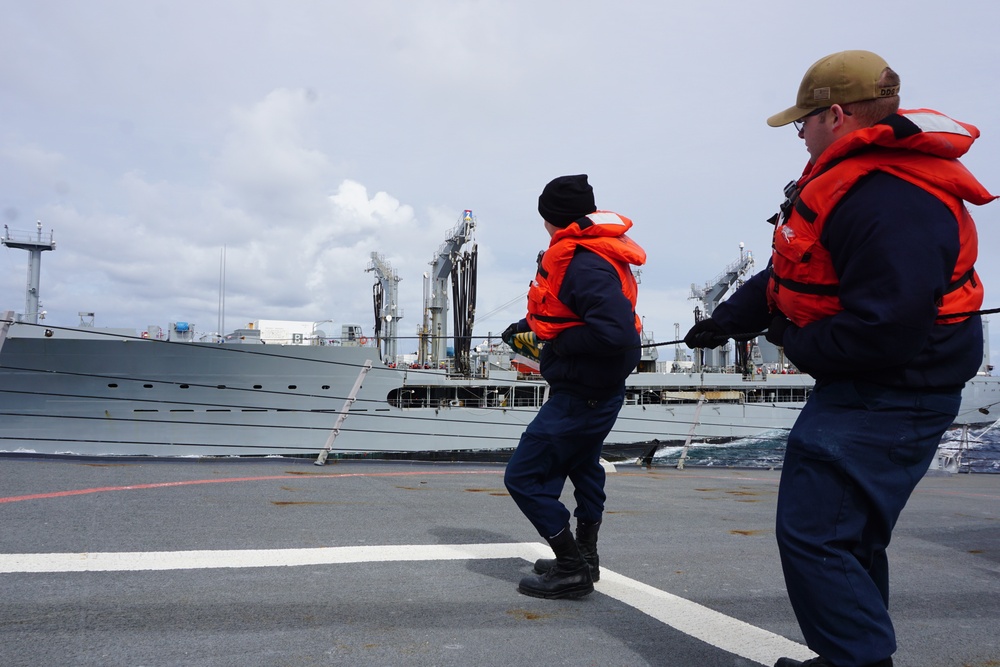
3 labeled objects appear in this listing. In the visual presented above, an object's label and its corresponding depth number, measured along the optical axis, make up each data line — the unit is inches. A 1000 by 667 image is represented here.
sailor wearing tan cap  48.6
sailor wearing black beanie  88.6
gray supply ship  761.0
